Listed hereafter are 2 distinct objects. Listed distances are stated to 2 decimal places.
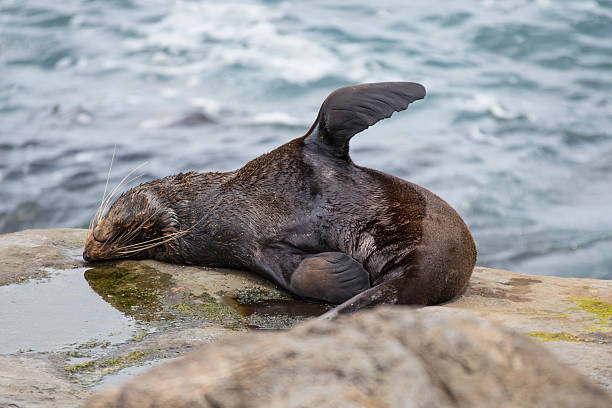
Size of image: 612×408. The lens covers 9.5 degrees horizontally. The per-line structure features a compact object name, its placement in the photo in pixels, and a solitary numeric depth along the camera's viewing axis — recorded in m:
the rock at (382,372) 5.91
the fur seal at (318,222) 9.46
